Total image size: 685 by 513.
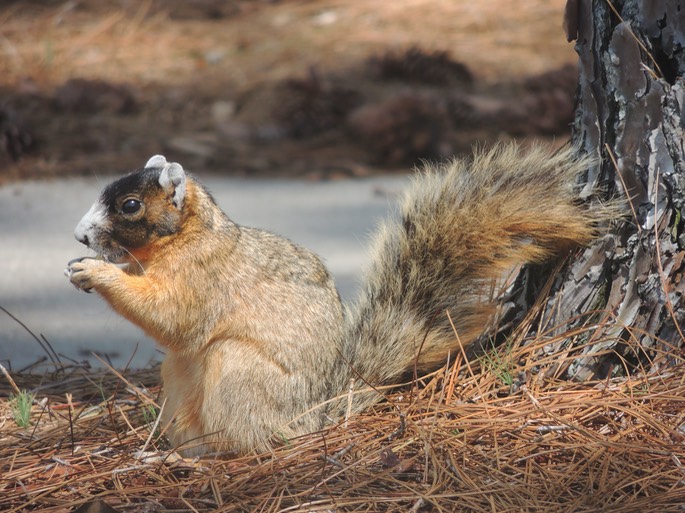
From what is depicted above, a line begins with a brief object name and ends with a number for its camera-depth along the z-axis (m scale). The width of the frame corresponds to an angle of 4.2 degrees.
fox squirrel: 6.21
